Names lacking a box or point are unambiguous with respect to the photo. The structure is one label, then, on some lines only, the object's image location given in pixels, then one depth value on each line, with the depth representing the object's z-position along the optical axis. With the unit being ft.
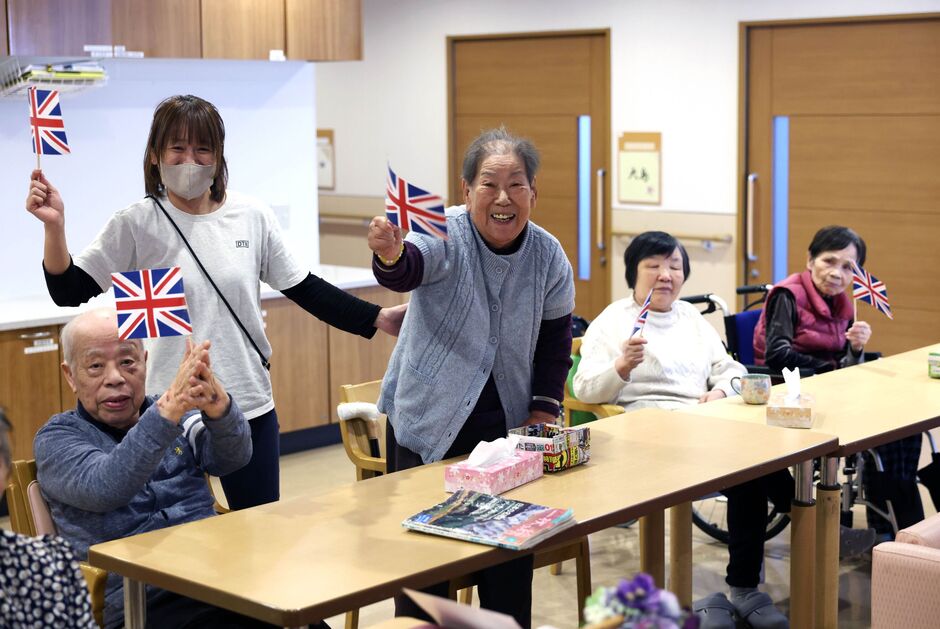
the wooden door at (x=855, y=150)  21.76
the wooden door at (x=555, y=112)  25.77
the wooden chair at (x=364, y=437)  12.66
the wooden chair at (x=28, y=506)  9.02
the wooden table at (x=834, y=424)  11.03
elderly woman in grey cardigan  9.89
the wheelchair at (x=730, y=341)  16.14
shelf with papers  16.93
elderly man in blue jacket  8.51
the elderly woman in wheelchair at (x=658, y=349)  13.75
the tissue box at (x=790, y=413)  11.43
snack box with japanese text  9.69
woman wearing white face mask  9.85
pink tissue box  9.11
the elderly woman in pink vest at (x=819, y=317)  15.43
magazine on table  8.09
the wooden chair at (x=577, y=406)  13.80
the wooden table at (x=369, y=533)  7.33
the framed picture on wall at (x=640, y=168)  24.67
